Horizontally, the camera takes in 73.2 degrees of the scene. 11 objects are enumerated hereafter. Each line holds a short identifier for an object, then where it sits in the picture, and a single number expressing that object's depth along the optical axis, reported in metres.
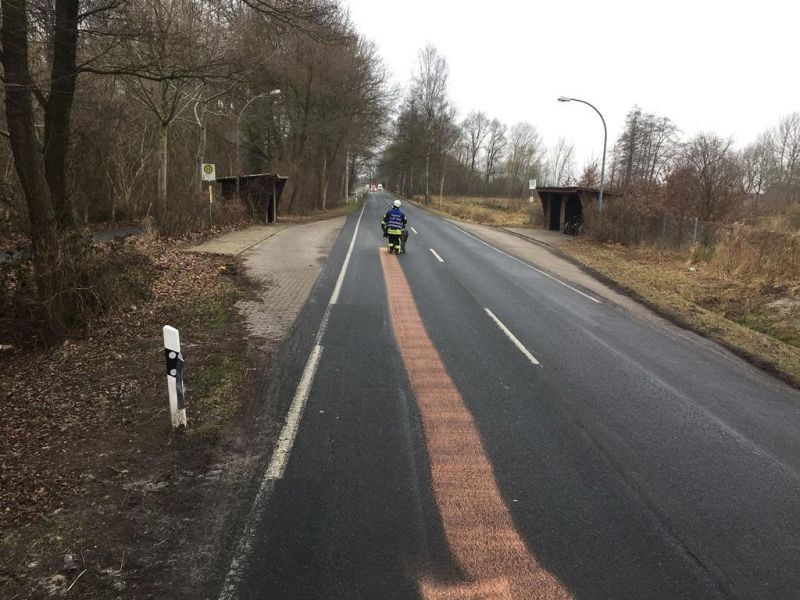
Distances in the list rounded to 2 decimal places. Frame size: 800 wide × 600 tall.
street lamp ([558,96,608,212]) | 24.93
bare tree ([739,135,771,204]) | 55.94
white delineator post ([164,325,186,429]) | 4.94
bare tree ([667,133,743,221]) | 22.20
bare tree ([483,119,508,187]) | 104.94
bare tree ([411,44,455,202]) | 66.75
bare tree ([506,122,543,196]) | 95.81
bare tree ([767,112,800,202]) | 52.74
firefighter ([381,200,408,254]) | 19.50
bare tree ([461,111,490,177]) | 102.69
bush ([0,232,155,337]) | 8.01
